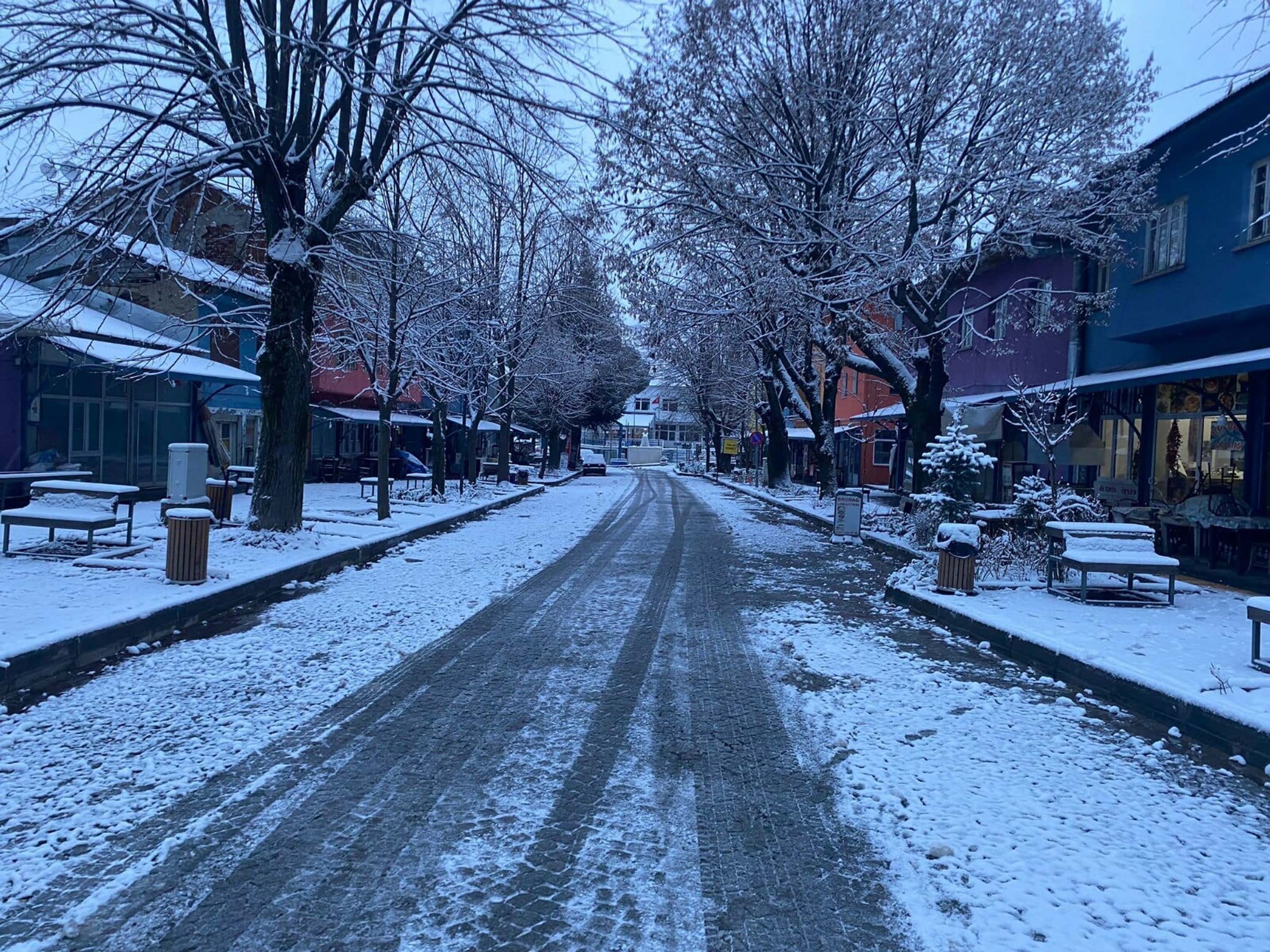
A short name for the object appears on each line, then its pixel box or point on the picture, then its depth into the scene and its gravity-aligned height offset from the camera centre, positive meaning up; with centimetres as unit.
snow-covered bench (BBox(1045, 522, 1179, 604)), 949 -78
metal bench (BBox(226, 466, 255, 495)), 1819 -81
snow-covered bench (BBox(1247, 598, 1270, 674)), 661 -96
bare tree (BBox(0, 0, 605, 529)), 1001 +407
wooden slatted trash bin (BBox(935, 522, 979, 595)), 1030 -97
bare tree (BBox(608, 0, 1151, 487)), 1455 +563
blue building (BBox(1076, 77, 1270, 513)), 1255 +250
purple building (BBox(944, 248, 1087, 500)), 1920 +317
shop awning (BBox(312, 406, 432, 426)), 3117 +100
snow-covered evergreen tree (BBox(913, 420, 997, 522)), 1250 +1
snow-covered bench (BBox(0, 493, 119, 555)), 1052 -102
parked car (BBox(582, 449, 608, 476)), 6166 -81
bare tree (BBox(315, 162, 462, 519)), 1452 +289
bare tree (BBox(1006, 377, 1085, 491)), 1511 +123
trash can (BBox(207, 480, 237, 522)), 1441 -99
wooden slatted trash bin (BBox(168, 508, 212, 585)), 916 -113
